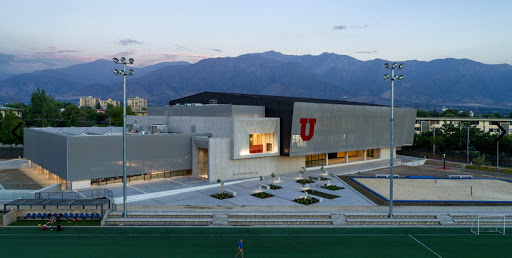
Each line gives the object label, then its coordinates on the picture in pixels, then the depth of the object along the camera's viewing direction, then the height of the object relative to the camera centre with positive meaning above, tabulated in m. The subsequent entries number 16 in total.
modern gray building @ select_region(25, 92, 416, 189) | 40.38 -2.87
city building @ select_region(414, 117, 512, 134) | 96.12 +0.68
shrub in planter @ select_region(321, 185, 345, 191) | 41.34 -8.28
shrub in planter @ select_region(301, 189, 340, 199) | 37.23 -8.35
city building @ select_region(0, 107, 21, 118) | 121.24 +3.31
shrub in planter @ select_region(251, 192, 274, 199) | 36.61 -8.26
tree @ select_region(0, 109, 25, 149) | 70.00 -1.99
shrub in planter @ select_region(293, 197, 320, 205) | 34.16 -8.28
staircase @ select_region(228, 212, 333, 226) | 29.38 -8.81
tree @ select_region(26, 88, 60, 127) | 98.12 +3.02
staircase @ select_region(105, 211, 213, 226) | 28.91 -8.80
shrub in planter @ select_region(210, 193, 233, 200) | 35.81 -8.21
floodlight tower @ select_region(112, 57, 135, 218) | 26.19 +3.44
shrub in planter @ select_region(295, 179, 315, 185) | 44.82 -8.17
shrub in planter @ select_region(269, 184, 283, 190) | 41.40 -8.23
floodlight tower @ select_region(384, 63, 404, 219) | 27.41 +3.82
